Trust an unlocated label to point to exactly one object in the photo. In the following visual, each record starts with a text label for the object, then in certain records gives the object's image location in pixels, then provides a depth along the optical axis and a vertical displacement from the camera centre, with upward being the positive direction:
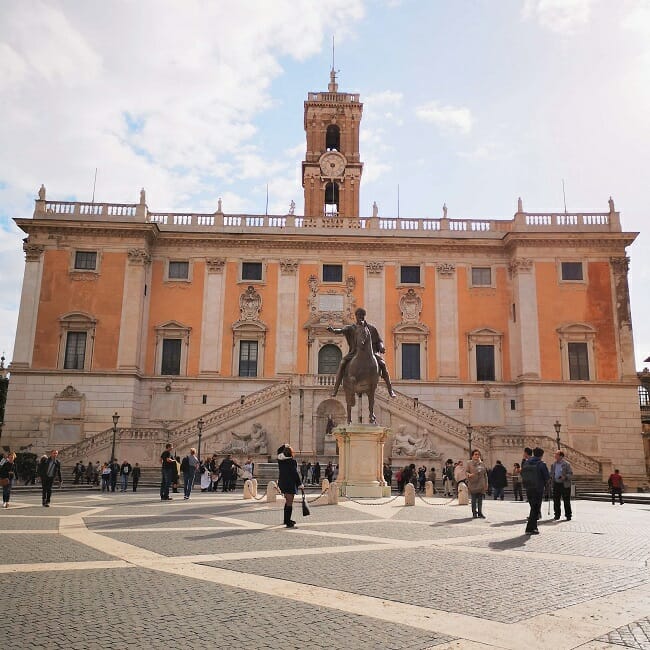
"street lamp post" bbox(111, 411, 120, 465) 30.41 +2.02
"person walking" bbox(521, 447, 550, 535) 11.61 -0.12
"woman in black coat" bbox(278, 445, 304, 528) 11.48 -0.18
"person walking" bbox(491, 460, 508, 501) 22.80 -0.18
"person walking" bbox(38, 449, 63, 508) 16.36 -0.22
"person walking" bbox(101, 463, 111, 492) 24.52 -0.43
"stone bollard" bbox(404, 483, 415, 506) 16.87 -0.64
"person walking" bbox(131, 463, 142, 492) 25.19 -0.34
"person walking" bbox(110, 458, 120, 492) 24.57 -0.31
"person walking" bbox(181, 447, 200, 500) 19.64 -0.06
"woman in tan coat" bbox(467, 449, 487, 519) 14.48 -0.30
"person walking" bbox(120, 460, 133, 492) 24.88 -0.31
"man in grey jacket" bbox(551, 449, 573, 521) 14.48 -0.18
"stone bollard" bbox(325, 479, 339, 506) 15.97 -0.59
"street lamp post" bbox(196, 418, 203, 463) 31.87 +2.07
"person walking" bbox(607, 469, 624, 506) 22.81 -0.31
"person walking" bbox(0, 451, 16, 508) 15.93 -0.33
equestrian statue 18.28 +2.98
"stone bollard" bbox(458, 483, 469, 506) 18.12 -0.64
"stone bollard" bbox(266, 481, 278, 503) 17.23 -0.60
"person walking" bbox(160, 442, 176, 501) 18.81 -0.21
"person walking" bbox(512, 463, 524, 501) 23.48 -0.42
